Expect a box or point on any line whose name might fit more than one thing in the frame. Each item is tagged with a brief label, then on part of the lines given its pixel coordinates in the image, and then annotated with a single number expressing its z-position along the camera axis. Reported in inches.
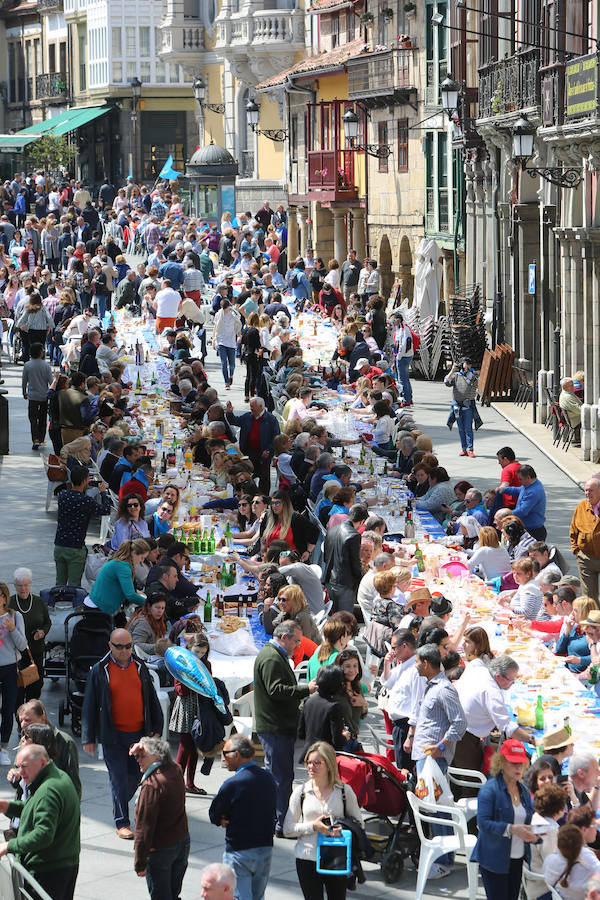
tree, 2655.0
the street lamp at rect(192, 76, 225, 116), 2199.8
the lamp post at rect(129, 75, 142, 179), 2361.0
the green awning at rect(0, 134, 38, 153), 2682.8
